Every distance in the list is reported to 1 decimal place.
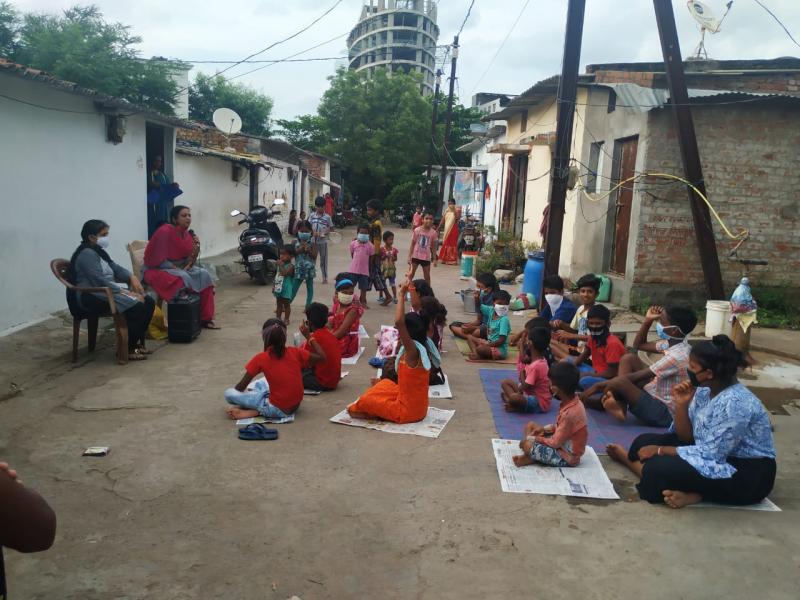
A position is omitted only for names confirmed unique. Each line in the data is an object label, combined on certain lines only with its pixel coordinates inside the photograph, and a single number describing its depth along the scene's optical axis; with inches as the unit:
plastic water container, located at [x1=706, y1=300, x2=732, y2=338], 312.2
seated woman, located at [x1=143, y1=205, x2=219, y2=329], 312.3
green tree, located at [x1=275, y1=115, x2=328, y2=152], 1547.7
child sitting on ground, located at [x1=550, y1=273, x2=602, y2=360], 258.8
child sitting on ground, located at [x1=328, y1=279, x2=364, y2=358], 265.1
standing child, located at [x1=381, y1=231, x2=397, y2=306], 424.8
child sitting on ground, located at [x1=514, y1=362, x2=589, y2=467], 170.1
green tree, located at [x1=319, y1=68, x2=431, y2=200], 1467.2
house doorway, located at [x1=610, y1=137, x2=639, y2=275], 412.8
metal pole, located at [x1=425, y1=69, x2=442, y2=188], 1197.1
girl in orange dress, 203.0
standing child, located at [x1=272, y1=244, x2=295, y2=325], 343.9
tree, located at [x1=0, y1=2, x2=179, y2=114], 781.3
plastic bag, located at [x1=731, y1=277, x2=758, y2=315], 297.0
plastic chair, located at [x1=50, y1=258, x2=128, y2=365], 263.1
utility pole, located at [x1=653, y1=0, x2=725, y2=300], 336.8
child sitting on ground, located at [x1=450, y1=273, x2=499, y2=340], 313.0
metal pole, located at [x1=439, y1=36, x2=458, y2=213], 1009.5
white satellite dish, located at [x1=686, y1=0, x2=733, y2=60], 405.7
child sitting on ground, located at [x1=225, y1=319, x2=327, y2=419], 208.1
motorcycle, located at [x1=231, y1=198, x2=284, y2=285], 498.9
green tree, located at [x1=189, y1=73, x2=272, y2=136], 1424.7
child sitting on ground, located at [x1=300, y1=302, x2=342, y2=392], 237.0
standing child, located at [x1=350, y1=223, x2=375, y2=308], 403.5
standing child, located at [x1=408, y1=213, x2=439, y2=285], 456.8
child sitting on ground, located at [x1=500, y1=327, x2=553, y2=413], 222.5
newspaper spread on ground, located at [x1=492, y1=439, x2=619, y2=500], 162.7
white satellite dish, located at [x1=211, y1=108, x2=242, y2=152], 641.6
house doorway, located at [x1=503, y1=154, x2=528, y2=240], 722.2
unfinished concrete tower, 3398.1
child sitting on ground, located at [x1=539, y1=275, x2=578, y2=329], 300.8
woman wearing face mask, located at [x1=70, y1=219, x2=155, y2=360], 264.5
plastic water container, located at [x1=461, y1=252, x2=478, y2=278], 605.0
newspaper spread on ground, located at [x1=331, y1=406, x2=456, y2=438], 203.9
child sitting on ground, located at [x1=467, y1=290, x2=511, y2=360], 299.7
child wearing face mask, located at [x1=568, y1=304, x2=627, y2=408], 233.8
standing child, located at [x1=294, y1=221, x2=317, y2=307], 355.6
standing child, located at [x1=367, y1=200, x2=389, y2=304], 422.0
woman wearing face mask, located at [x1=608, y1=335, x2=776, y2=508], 147.3
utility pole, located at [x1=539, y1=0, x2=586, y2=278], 329.4
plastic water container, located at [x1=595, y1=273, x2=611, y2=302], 407.8
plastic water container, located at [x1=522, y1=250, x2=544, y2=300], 447.8
